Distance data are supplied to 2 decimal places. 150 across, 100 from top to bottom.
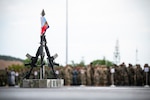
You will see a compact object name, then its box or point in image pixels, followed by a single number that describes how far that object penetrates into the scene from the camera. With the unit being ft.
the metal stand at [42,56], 70.70
